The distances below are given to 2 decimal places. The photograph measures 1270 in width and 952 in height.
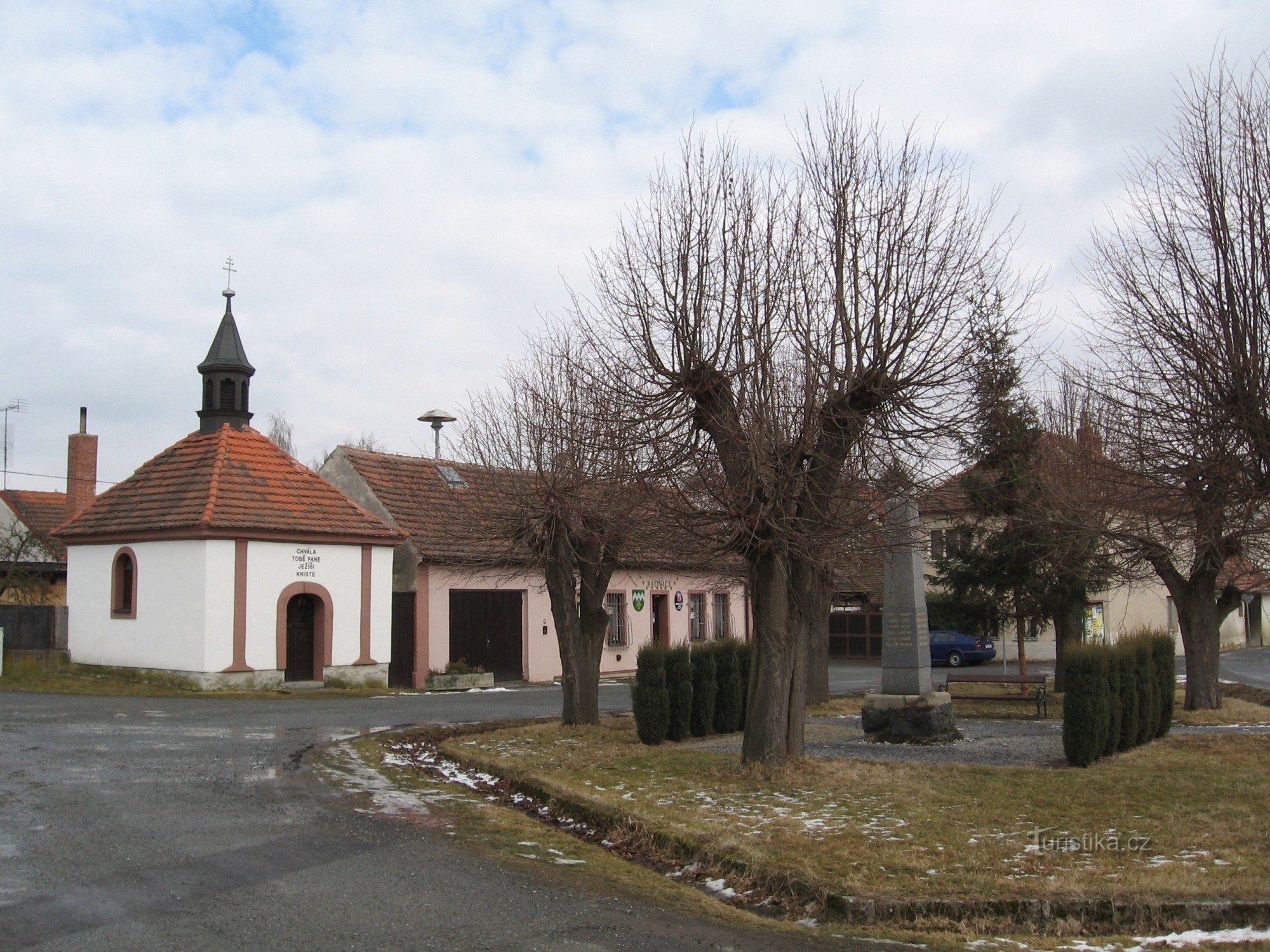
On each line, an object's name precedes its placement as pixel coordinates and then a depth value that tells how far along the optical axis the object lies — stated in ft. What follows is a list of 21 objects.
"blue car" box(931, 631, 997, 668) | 134.21
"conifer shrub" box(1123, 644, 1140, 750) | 42.32
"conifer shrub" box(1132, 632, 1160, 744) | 44.45
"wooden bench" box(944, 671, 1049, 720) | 60.23
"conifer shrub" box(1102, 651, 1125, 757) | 40.55
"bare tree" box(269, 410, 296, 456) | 185.06
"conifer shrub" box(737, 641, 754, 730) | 50.55
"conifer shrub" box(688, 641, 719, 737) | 48.11
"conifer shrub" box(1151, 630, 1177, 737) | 47.16
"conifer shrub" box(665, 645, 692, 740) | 46.62
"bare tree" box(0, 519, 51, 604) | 102.63
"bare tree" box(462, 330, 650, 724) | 46.91
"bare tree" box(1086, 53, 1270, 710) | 31.24
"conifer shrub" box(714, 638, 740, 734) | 49.70
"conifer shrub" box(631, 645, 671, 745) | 45.27
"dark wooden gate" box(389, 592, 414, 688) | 88.02
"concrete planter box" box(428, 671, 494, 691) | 85.51
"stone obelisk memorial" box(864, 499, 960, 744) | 47.29
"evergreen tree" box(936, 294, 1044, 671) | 69.15
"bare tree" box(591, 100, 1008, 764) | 33.17
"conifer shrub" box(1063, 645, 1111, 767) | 38.70
